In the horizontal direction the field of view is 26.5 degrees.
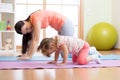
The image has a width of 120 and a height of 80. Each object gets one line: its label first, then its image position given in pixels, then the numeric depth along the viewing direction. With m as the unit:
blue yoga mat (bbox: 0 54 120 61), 2.64
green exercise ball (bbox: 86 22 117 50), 4.31
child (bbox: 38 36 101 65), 2.14
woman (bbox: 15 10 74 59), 2.44
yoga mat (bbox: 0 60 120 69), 2.05
